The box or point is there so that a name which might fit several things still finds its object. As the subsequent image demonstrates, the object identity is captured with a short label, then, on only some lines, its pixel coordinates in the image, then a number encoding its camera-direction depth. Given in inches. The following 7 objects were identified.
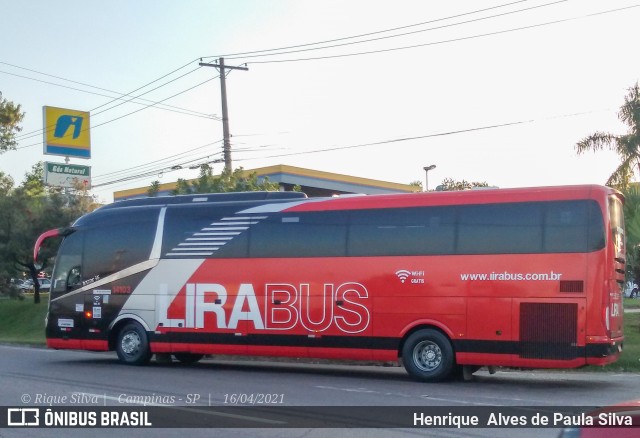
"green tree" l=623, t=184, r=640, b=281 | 814.5
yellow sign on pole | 1656.0
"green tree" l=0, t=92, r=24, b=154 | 2000.5
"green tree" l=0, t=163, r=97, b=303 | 1541.6
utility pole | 1201.4
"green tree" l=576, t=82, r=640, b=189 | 1128.2
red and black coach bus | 568.4
